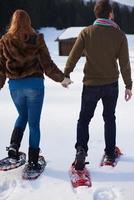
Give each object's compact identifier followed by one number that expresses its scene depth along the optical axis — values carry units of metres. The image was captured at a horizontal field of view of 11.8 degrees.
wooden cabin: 56.08
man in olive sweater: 6.74
